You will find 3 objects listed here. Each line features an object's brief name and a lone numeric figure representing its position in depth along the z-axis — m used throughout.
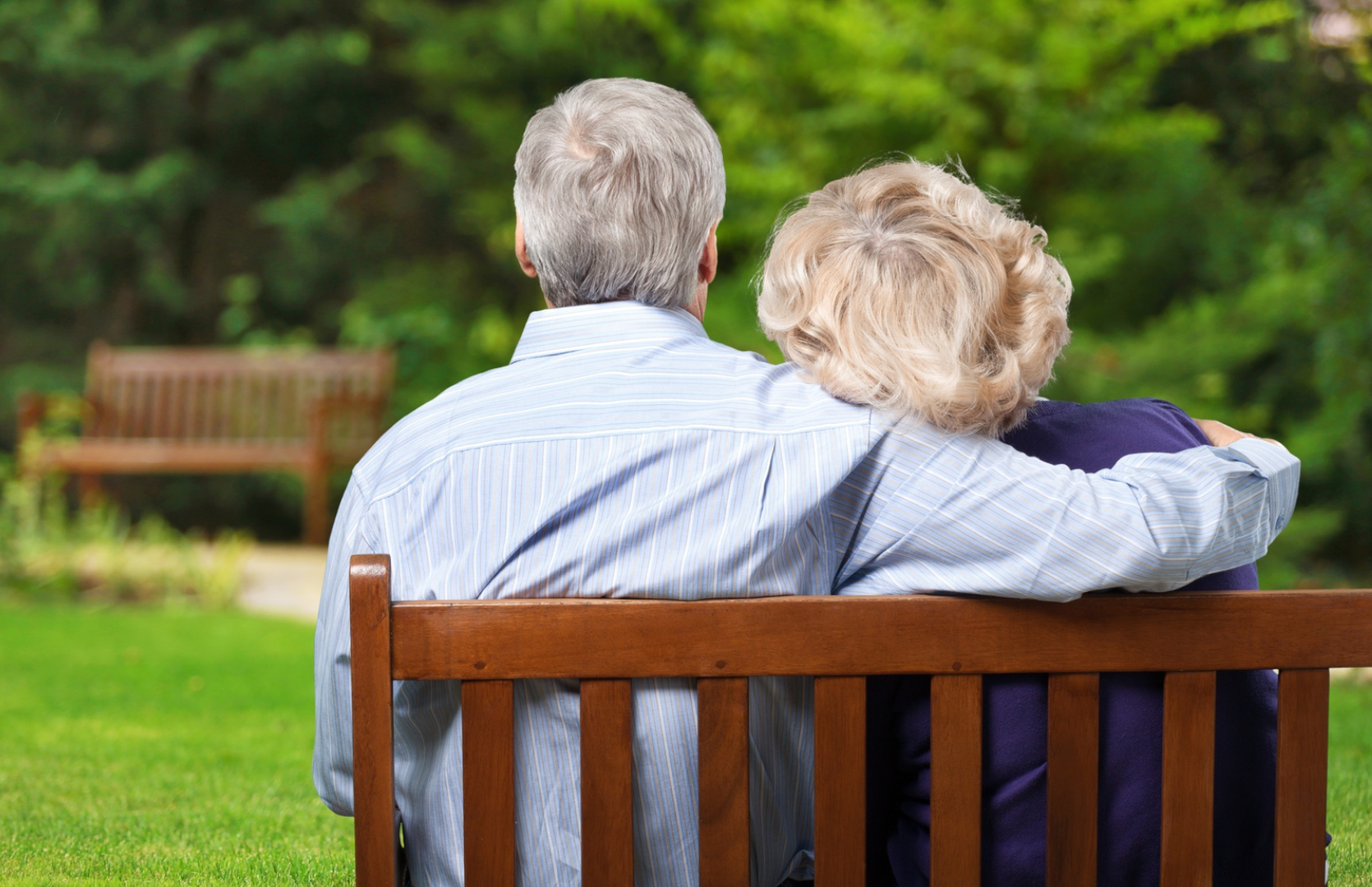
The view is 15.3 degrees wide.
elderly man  3.76
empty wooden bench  13.43
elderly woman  3.80
